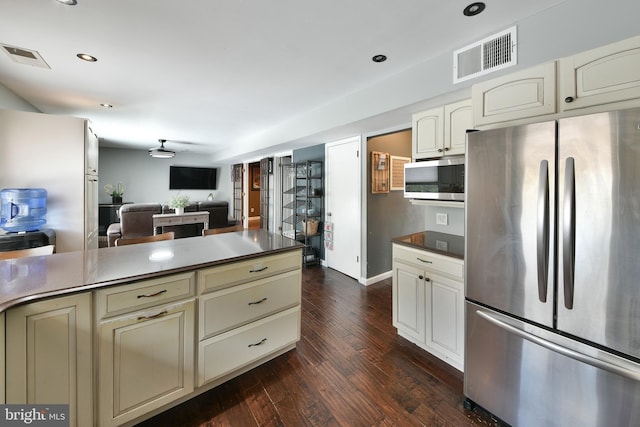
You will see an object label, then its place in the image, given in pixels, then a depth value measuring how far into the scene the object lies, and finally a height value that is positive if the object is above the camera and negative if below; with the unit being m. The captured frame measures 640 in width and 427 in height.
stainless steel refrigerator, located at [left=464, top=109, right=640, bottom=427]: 1.09 -0.28
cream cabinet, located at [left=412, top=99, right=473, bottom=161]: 2.08 +0.72
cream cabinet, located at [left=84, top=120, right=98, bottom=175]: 2.77 +0.71
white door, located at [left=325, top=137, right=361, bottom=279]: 3.86 +0.11
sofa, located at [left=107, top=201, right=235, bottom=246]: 4.90 -0.26
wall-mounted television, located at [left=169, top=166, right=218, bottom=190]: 8.28 +1.16
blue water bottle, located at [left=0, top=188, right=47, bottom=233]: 2.50 +0.04
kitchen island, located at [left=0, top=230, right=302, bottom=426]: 1.13 -0.58
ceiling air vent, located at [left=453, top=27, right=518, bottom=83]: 1.77 +1.14
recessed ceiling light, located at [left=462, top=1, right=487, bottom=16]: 1.58 +1.27
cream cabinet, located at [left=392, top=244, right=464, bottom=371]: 1.91 -0.71
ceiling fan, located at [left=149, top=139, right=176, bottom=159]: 6.14 +1.43
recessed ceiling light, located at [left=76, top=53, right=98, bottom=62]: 2.25 +1.36
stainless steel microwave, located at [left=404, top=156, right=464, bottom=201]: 2.05 +0.29
